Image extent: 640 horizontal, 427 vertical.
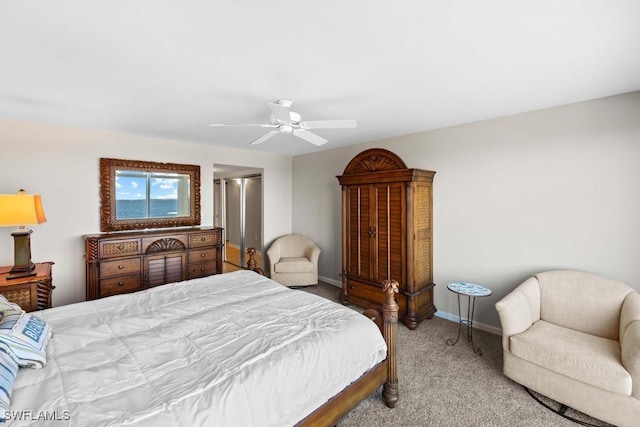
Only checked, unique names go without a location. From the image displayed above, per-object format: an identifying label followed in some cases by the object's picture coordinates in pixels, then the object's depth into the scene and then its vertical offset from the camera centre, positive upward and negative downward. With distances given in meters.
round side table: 2.83 -0.80
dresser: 3.32 -0.56
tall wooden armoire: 3.34 -0.25
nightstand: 2.53 -0.68
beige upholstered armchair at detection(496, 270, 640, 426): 1.84 -0.99
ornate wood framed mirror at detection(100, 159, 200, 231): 3.75 +0.28
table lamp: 2.55 -0.03
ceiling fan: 2.20 +0.76
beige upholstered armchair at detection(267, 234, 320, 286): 4.71 -0.80
